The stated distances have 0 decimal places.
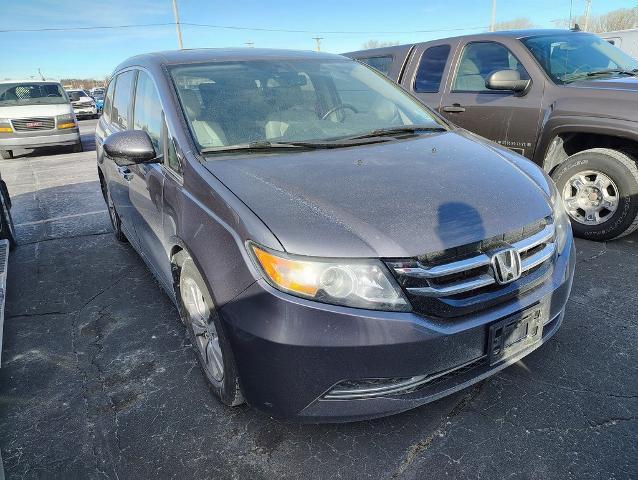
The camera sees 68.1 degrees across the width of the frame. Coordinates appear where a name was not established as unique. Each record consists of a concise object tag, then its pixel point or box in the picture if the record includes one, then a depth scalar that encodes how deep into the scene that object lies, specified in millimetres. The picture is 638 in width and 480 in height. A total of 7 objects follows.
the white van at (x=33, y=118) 11641
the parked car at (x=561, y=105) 3918
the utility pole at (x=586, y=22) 46791
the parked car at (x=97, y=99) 28055
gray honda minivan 1739
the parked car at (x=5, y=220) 4555
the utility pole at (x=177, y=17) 36750
